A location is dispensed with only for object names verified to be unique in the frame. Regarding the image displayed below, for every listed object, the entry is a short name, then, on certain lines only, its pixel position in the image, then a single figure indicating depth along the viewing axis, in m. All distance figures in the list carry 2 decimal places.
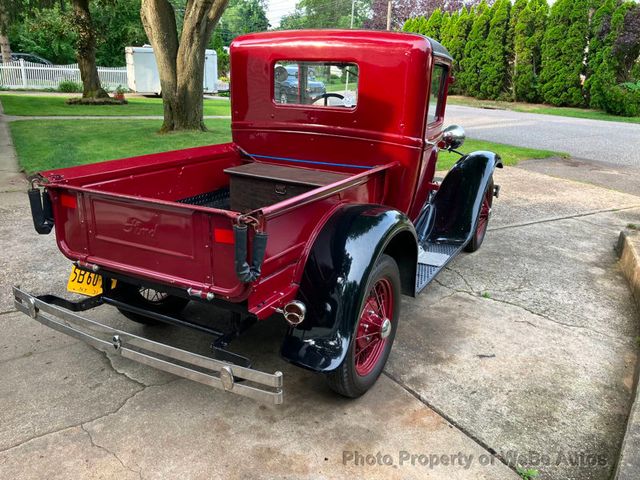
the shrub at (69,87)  23.05
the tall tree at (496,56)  23.91
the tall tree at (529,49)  22.66
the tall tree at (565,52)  21.09
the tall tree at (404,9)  43.31
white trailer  22.97
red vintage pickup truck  2.35
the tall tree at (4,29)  18.28
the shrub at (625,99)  19.61
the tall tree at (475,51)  24.73
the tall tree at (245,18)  75.31
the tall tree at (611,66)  19.59
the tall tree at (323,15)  70.19
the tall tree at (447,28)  26.47
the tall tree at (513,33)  23.42
